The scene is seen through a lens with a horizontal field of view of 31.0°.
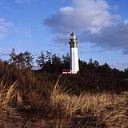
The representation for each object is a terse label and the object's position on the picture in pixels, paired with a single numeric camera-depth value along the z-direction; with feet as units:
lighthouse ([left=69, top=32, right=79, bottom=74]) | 100.23
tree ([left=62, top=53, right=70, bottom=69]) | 106.14
